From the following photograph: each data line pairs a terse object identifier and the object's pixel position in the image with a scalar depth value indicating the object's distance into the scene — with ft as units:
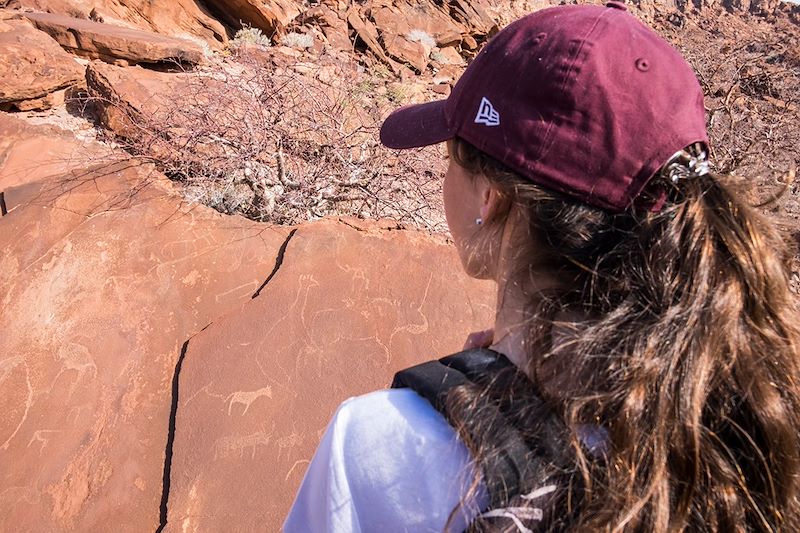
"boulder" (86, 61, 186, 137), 12.39
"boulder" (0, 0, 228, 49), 22.05
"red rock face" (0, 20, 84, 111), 12.86
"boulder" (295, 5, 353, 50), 30.66
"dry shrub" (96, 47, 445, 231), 11.55
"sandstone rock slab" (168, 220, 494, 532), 5.74
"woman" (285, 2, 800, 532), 2.11
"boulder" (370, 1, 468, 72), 32.30
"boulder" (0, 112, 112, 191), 9.73
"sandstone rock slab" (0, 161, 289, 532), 5.91
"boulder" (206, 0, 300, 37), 27.22
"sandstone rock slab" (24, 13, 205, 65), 16.61
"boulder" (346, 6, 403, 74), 31.42
